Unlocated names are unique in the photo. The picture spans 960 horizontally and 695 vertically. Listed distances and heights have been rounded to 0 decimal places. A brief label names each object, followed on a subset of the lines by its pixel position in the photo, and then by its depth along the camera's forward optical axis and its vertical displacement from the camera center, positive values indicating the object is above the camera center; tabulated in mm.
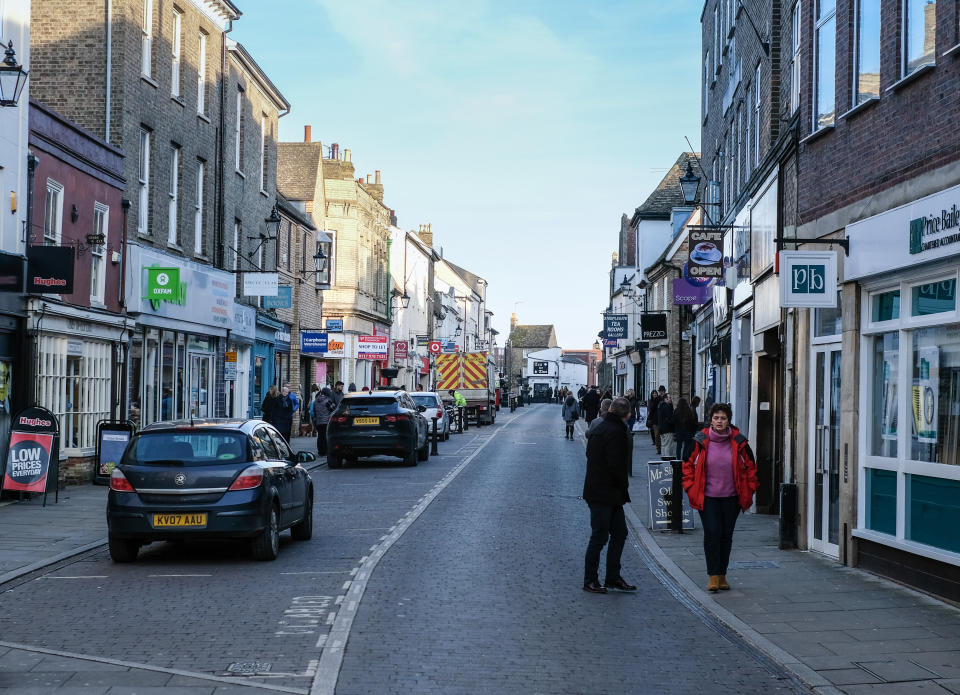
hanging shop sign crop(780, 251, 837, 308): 12781 +1278
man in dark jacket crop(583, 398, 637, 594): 10953 -933
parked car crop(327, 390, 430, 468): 26281 -823
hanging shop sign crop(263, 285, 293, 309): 34288 +2525
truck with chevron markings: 50844 +681
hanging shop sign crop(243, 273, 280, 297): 29688 +2616
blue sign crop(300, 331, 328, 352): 39188 +1570
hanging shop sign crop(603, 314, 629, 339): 49219 +2923
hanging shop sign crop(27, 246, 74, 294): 18391 +1820
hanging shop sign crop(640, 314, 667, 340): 42812 +2418
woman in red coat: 10914 -848
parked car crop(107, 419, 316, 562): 11859 -1044
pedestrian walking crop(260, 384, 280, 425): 27859 -389
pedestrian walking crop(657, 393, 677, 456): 27497 -816
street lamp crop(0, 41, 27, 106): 15312 +3975
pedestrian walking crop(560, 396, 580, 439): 42438 -777
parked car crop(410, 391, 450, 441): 35125 -432
